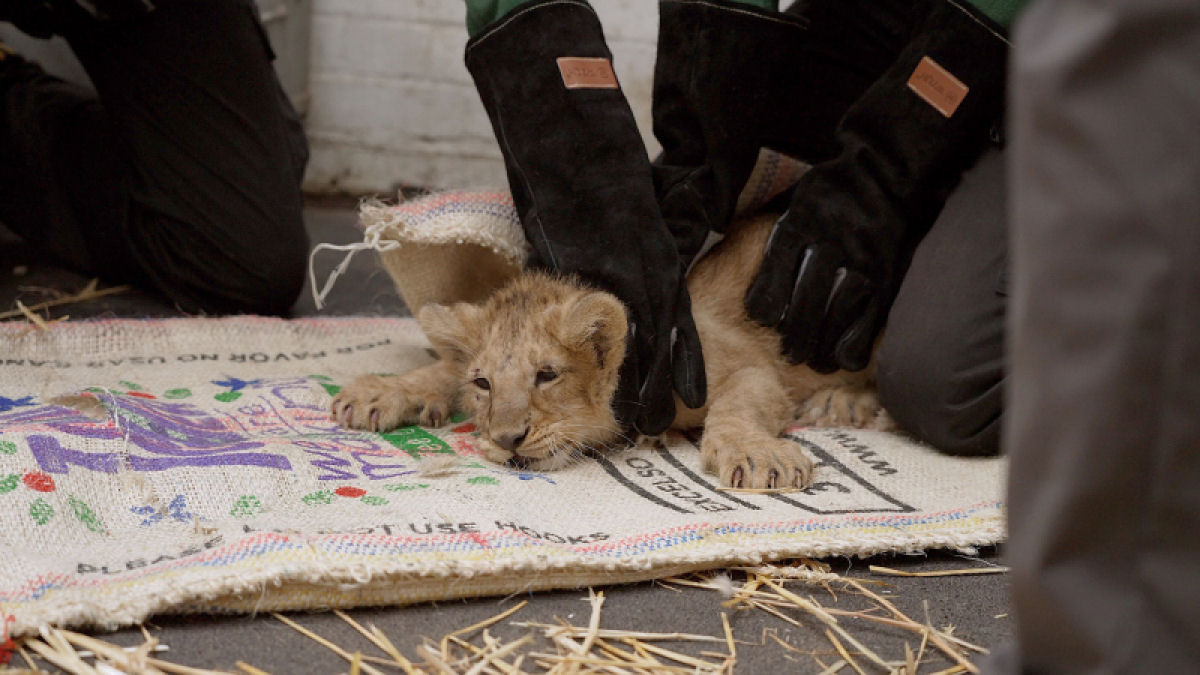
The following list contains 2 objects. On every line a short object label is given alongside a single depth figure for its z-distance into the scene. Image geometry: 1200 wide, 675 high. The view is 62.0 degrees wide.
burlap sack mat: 1.49
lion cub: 2.12
